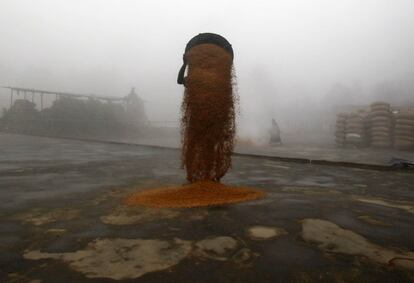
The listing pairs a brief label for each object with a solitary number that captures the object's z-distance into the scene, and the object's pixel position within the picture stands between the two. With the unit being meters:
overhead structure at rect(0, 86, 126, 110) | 24.73
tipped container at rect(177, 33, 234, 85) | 5.07
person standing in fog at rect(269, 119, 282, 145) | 16.59
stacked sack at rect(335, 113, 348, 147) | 16.44
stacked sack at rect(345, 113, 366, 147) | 15.88
